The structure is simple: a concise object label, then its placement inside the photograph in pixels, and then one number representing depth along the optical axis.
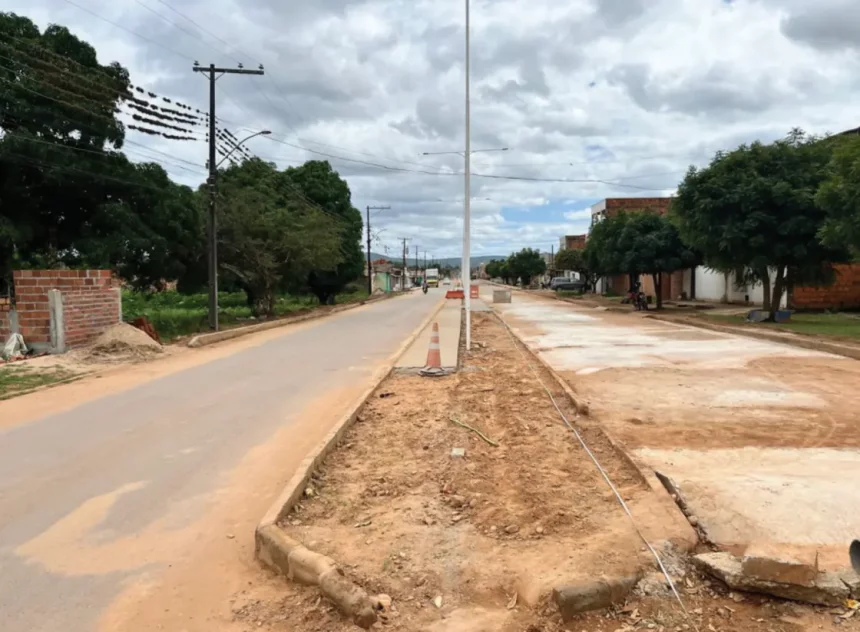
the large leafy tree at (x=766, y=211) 23.52
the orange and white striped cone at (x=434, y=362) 13.23
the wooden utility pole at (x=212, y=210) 23.12
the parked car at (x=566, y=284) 77.59
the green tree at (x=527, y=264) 119.00
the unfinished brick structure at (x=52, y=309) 15.70
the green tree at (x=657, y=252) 35.28
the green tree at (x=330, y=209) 45.25
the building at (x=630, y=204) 72.11
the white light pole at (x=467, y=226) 16.66
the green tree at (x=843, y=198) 15.85
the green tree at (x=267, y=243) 29.05
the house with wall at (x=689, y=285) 38.16
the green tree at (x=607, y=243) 38.56
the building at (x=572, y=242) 105.04
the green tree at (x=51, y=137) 19.86
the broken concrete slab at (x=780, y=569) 3.82
